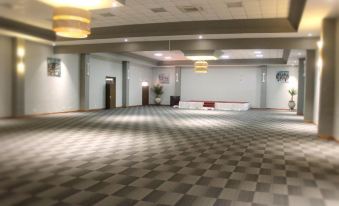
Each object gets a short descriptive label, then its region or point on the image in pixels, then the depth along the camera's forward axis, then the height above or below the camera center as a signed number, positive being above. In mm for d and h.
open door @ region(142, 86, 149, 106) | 28212 -534
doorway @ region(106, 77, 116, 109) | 22109 -289
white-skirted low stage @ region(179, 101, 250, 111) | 22875 -1205
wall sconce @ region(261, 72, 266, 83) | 25938 +1197
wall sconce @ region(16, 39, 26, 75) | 14405 +1615
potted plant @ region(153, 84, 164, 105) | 28547 -229
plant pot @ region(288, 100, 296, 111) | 23828 -1127
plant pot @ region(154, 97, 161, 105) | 28484 -999
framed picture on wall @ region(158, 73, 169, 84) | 29359 +1159
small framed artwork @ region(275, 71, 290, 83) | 25656 +1289
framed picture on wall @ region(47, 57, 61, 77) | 16750 +1253
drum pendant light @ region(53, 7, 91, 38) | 7043 +1667
